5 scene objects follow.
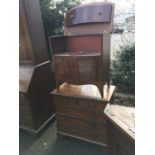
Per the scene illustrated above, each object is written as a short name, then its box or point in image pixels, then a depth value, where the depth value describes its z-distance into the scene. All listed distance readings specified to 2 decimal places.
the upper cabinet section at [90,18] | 1.67
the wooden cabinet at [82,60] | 1.58
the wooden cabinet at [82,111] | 1.69
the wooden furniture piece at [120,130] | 0.87
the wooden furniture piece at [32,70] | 1.90
